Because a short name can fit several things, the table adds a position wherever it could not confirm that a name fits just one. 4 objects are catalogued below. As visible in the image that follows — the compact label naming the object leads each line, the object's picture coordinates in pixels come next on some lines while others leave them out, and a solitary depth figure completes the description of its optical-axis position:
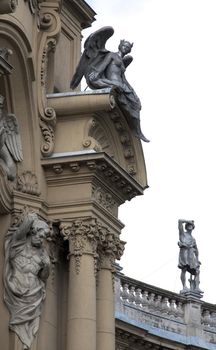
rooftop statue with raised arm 38.47
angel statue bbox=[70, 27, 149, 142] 21.25
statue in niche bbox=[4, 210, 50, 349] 19.78
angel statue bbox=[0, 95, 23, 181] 20.09
